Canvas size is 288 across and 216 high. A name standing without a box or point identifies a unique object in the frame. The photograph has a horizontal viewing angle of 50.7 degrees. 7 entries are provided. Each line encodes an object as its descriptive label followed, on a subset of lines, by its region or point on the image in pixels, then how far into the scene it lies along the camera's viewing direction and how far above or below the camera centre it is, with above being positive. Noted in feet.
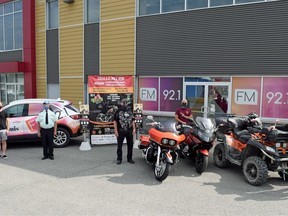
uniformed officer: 26.66 -4.13
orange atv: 19.08 -4.29
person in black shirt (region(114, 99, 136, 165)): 24.88 -3.39
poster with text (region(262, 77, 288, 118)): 33.83 -1.26
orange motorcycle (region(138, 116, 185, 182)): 20.04 -4.30
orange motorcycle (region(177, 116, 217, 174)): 22.04 -3.96
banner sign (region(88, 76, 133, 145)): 32.53 -2.04
